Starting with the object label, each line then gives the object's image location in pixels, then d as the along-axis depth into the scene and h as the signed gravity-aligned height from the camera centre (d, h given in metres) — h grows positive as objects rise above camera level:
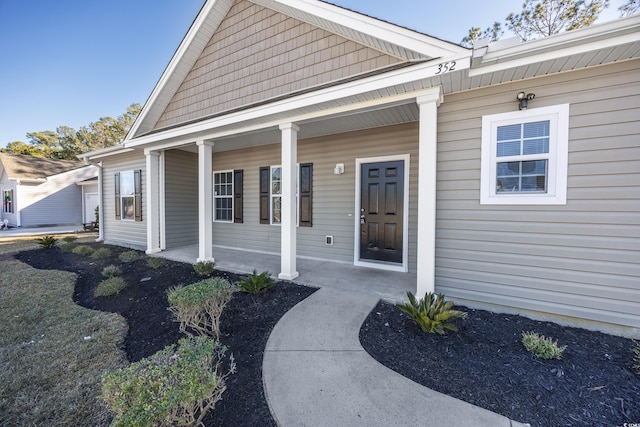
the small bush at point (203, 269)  4.74 -1.24
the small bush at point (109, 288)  3.97 -1.37
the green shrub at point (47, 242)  7.63 -1.22
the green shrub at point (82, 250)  6.76 -1.29
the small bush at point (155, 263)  5.24 -1.26
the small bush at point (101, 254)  6.30 -1.30
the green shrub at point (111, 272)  4.79 -1.35
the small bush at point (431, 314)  2.63 -1.18
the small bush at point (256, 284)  3.73 -1.21
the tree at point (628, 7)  8.48 +7.08
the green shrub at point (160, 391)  1.25 -1.03
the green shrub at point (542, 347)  2.25 -1.30
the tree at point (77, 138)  25.89 +6.96
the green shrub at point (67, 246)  7.23 -1.29
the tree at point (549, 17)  9.77 +8.01
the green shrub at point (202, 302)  2.49 -1.01
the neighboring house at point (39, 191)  13.88 +0.72
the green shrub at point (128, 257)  5.92 -1.29
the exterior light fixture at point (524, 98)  2.97 +1.31
